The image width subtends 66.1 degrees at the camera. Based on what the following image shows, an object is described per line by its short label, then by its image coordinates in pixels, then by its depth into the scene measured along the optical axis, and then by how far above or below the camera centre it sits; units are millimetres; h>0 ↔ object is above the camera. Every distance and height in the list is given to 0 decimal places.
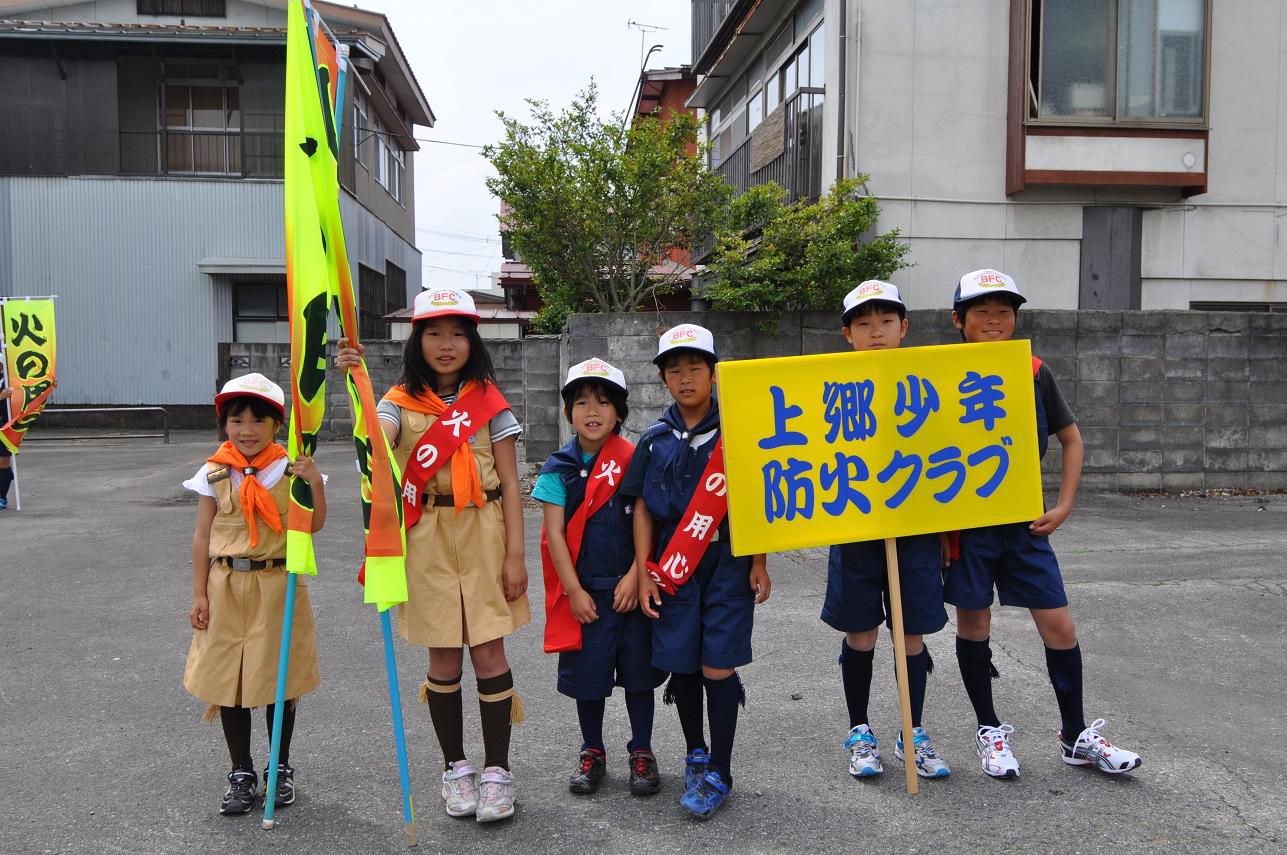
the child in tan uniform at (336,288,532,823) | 3281 -535
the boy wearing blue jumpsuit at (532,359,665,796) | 3426 -646
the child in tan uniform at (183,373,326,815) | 3328 -746
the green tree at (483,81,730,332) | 9578 +1780
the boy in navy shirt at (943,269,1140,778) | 3559 -764
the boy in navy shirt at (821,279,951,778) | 3564 -811
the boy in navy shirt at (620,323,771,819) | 3332 -674
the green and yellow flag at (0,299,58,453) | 10422 +225
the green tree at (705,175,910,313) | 8867 +1081
